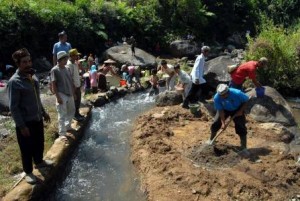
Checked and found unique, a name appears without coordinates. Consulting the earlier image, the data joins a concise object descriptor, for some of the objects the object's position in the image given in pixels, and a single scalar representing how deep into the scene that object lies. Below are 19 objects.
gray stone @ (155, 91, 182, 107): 12.23
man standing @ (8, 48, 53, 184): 6.07
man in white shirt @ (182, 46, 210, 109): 11.18
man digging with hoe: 7.93
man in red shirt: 10.53
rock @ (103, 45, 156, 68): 18.83
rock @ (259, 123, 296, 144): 9.58
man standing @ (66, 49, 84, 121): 9.20
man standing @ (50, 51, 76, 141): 8.07
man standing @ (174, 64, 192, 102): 11.38
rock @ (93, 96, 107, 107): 12.66
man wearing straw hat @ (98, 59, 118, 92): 13.78
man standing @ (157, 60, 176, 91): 11.99
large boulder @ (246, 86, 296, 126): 10.77
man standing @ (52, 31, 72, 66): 10.55
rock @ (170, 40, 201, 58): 22.55
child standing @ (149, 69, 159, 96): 14.07
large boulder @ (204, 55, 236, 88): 13.46
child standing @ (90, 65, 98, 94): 13.23
